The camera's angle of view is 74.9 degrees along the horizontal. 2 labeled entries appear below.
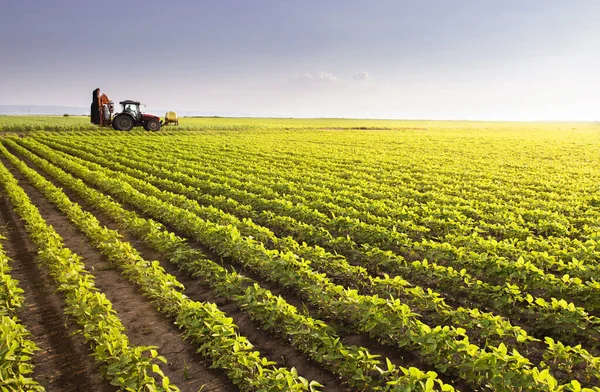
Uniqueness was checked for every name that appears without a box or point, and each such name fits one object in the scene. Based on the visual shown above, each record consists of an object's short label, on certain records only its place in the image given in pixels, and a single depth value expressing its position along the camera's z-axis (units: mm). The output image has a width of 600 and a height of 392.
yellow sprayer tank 40750
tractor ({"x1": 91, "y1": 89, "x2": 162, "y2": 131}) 31219
